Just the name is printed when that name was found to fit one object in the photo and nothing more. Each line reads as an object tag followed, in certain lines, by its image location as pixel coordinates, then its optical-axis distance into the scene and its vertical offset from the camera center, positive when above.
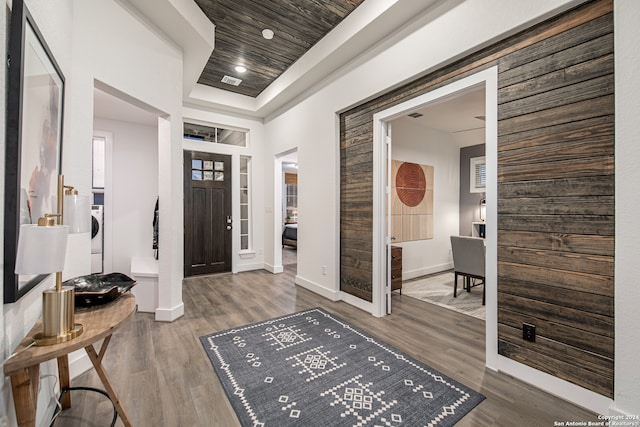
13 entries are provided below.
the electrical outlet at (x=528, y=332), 1.99 -0.87
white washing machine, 4.50 -0.46
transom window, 5.15 +1.48
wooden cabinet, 4.01 -0.81
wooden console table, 1.01 -0.56
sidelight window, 5.71 +0.15
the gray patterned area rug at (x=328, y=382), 1.72 -1.26
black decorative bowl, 1.54 -0.45
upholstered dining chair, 3.66 -0.62
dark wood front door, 5.04 -0.04
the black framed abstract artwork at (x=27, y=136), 1.05 +0.34
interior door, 3.31 +0.02
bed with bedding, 8.48 -0.75
